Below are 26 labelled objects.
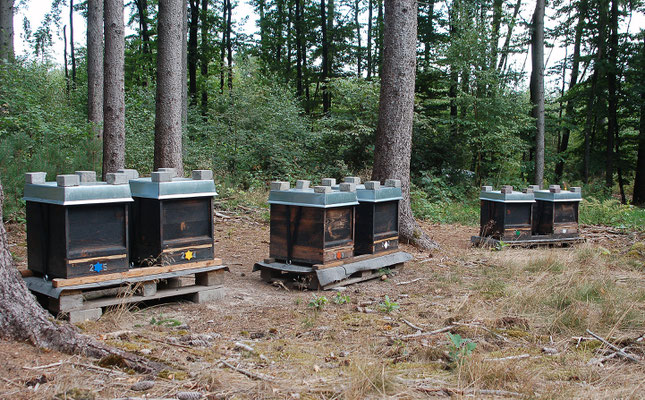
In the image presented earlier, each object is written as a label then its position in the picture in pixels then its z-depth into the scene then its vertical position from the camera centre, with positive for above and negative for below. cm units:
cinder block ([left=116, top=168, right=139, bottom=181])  579 -11
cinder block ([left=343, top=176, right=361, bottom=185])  699 -17
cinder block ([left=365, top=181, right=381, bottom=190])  711 -24
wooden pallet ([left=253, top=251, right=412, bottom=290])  646 -138
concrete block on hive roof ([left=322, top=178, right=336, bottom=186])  660 -19
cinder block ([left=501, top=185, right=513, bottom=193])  944 -36
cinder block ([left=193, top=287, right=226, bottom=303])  583 -149
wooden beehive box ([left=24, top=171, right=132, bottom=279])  477 -59
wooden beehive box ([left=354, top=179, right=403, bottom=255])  711 -68
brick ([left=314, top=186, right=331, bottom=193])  638 -28
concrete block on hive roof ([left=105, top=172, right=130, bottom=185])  502 -15
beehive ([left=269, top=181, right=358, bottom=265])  643 -73
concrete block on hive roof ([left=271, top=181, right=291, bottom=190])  675 -26
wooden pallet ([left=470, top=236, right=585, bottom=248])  940 -135
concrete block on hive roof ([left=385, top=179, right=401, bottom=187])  750 -22
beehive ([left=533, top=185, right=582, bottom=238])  985 -82
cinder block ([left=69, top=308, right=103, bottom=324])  475 -142
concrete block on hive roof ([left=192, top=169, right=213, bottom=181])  588 -11
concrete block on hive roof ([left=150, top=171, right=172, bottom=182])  548 -12
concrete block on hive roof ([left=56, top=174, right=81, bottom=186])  470 -15
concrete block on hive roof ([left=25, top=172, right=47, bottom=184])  513 -15
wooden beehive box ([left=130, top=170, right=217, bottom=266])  552 -60
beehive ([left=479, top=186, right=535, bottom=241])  941 -83
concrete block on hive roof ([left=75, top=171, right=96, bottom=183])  497 -12
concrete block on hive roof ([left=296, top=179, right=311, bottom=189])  671 -24
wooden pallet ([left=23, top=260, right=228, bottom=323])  477 -129
